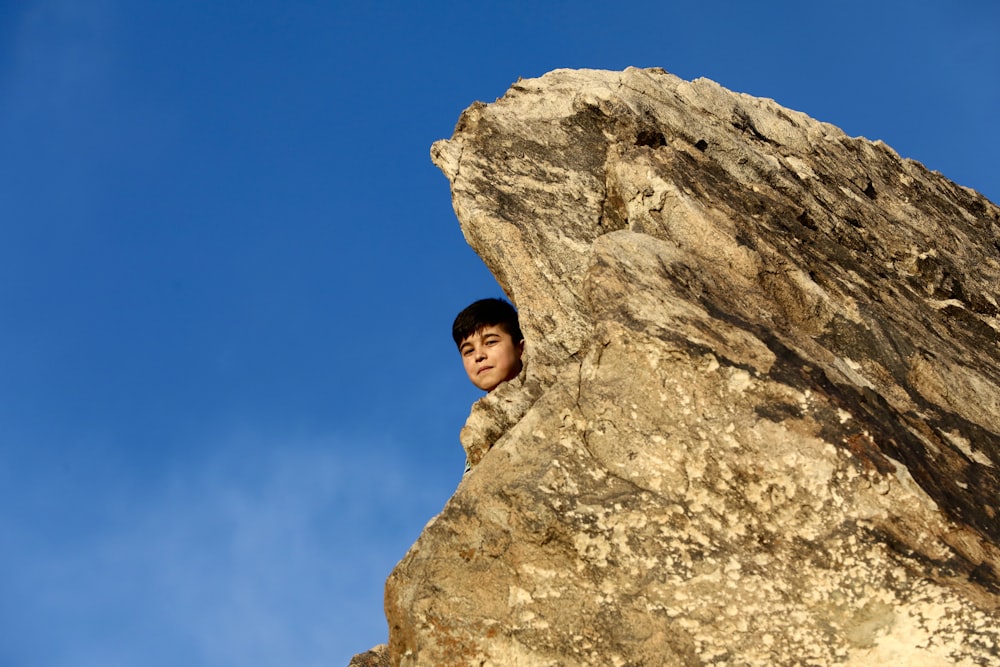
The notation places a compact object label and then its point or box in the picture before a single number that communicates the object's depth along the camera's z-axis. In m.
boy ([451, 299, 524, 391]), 10.16
